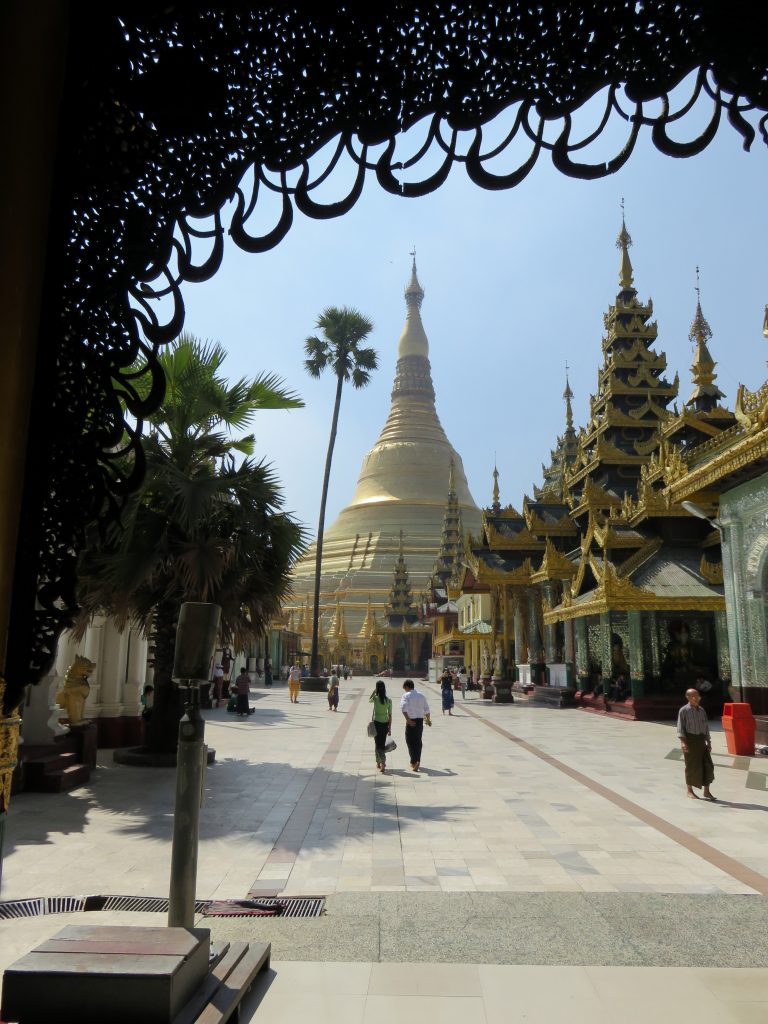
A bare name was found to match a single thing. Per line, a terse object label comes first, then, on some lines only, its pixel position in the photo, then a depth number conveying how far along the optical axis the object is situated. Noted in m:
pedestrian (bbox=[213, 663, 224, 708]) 26.78
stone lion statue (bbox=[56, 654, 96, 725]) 11.98
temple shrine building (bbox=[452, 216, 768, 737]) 15.16
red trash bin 13.22
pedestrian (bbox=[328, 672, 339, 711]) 25.02
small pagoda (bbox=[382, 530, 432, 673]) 64.12
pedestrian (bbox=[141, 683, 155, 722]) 14.73
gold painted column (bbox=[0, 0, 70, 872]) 2.62
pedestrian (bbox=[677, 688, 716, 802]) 9.56
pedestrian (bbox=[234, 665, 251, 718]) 22.52
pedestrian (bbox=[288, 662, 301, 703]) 29.05
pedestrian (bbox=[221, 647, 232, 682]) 28.61
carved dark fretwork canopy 2.87
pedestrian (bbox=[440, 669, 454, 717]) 23.23
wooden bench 2.88
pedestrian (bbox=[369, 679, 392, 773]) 11.95
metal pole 4.66
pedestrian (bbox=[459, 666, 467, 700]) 33.97
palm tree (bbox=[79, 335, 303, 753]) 11.22
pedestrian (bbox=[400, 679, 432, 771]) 11.90
